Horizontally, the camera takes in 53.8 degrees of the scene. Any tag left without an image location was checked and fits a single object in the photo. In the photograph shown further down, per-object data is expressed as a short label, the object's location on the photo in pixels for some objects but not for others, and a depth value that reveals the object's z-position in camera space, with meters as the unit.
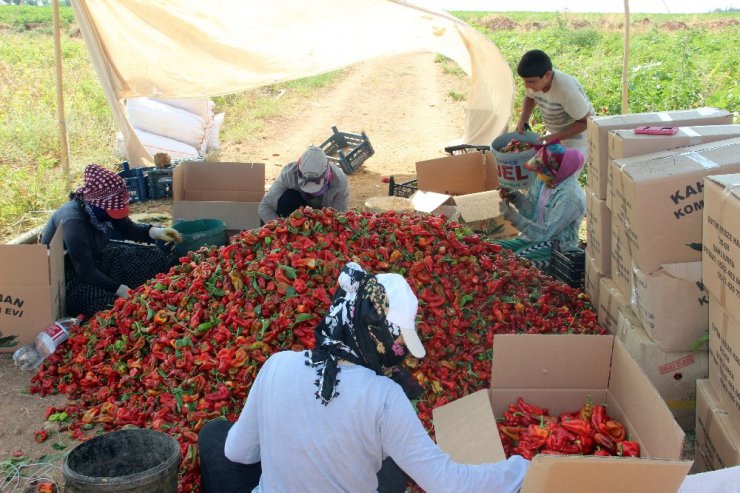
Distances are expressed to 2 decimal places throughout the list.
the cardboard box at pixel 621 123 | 4.42
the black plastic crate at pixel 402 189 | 8.50
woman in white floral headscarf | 2.43
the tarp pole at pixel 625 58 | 7.93
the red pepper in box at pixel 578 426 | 3.52
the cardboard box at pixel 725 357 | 3.00
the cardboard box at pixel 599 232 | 4.43
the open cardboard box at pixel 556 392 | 3.22
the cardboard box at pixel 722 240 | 2.79
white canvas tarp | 8.07
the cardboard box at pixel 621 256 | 3.90
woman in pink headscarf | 5.53
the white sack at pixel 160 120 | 10.82
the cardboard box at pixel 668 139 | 3.91
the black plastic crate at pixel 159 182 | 9.20
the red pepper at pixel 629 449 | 3.30
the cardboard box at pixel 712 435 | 3.02
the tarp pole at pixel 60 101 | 7.72
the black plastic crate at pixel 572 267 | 5.23
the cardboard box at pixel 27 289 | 5.02
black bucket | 2.97
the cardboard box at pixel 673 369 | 3.76
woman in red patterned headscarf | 5.32
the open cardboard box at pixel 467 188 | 7.10
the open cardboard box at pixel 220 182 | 7.67
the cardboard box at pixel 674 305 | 3.51
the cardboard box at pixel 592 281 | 4.57
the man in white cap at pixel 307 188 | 6.17
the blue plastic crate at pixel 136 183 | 9.12
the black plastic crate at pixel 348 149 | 10.73
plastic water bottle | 5.02
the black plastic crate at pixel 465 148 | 8.69
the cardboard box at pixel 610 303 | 4.16
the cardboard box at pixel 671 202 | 3.38
